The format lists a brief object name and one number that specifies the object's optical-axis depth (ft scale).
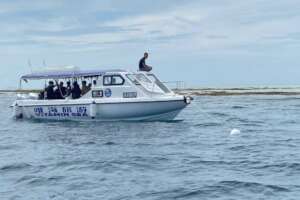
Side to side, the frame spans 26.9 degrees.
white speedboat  99.04
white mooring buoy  82.44
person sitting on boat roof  105.81
